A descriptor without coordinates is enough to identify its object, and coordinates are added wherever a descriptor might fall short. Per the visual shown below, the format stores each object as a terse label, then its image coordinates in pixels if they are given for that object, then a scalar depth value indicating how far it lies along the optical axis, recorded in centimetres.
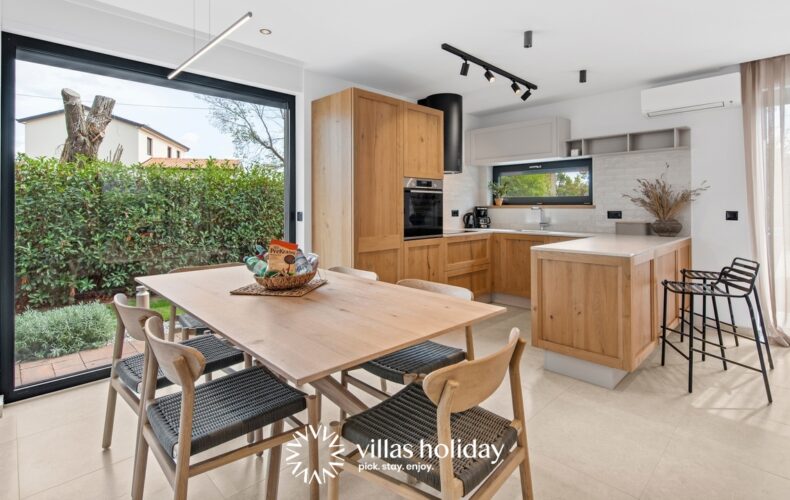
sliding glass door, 254
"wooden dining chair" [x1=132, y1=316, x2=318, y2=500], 119
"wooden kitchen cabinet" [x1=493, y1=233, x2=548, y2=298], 465
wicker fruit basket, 190
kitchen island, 260
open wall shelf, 410
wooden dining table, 113
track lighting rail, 316
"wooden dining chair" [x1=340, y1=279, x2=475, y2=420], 175
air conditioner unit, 359
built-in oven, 402
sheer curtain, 351
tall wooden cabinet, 351
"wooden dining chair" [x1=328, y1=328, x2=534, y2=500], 103
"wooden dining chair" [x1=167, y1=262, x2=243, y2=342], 230
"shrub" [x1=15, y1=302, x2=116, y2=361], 262
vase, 400
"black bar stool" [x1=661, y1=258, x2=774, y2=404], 257
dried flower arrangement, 402
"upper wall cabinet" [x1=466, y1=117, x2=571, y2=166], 475
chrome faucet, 512
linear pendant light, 200
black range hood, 459
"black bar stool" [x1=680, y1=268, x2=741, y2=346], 296
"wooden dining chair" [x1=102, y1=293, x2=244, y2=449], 157
